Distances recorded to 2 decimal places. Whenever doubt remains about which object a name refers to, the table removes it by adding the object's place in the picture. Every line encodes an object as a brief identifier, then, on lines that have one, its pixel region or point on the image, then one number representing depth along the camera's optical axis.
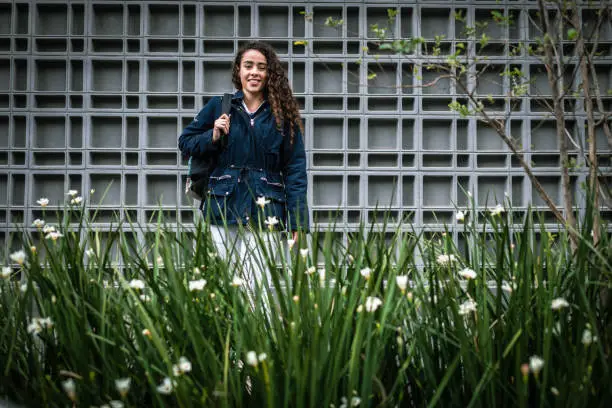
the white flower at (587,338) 1.36
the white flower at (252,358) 1.25
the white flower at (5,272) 1.70
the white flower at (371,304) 1.40
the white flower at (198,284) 1.50
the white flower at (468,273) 1.61
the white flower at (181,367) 1.27
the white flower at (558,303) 1.41
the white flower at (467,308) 1.53
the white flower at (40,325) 1.51
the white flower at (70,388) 1.22
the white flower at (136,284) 1.54
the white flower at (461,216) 1.99
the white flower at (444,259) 1.94
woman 3.01
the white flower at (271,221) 1.98
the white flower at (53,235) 1.94
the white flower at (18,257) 1.53
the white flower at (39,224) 2.01
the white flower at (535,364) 1.21
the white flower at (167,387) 1.30
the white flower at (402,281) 1.39
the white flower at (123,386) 1.22
